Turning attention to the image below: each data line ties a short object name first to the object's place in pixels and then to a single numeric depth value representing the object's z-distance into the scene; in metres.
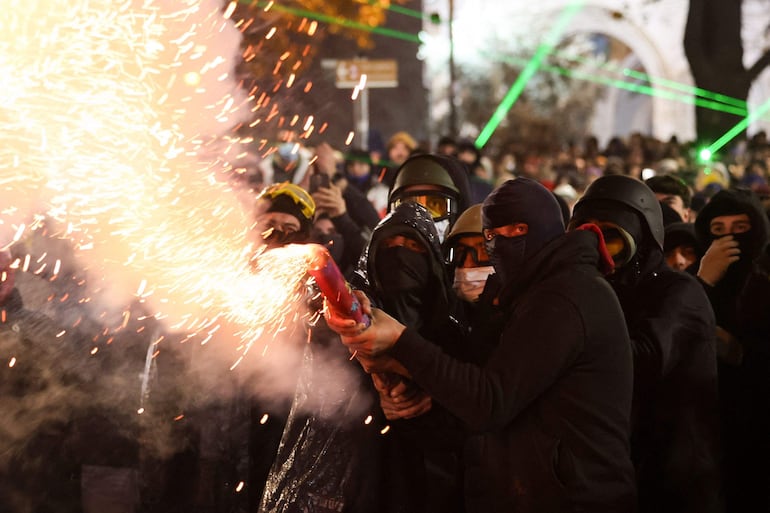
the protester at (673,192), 6.34
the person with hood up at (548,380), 2.96
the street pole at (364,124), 16.27
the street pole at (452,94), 18.80
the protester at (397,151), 10.34
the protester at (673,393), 3.91
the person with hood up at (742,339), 4.69
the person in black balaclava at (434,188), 5.41
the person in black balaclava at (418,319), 3.70
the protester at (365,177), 10.36
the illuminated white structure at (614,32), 31.92
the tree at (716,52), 17.28
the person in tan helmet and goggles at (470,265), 4.40
